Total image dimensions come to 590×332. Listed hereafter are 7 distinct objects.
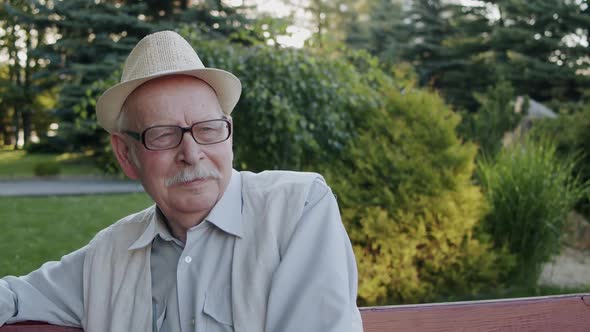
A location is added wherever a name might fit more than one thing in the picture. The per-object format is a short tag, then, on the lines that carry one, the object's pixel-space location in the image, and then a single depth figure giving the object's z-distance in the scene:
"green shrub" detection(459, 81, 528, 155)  7.56
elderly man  1.60
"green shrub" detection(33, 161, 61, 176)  15.94
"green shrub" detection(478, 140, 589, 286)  4.89
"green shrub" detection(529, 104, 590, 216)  7.58
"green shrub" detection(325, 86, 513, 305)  4.14
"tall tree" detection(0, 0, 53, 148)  16.39
